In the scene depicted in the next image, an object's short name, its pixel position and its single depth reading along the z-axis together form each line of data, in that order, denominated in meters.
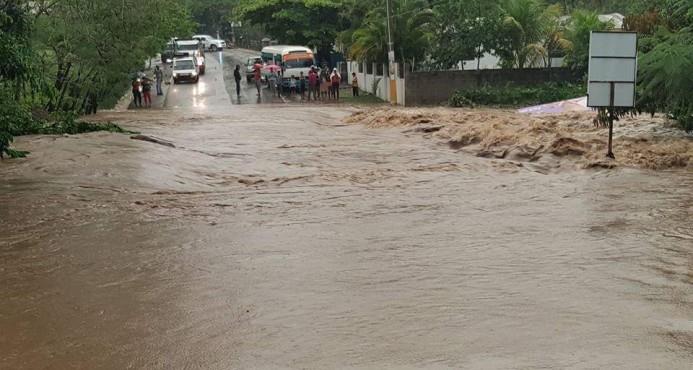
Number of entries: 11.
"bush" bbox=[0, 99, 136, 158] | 18.54
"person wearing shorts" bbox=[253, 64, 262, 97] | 39.03
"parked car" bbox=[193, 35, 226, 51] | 78.50
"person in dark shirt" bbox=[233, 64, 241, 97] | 39.19
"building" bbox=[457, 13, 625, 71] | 36.78
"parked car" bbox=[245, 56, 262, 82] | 44.56
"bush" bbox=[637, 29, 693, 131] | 15.55
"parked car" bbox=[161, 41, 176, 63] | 62.23
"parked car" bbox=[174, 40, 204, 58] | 55.97
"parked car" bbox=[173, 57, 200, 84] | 45.91
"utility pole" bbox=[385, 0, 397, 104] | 33.94
